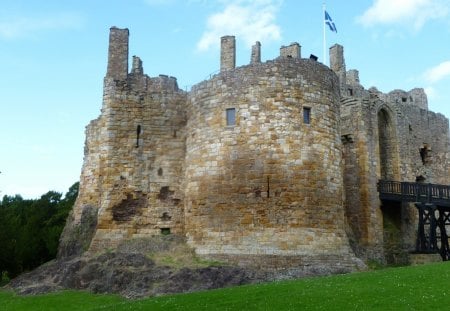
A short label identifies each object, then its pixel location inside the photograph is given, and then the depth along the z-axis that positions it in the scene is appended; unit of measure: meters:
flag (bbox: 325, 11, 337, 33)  28.56
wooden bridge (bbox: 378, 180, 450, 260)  25.64
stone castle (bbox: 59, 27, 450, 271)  19.81
